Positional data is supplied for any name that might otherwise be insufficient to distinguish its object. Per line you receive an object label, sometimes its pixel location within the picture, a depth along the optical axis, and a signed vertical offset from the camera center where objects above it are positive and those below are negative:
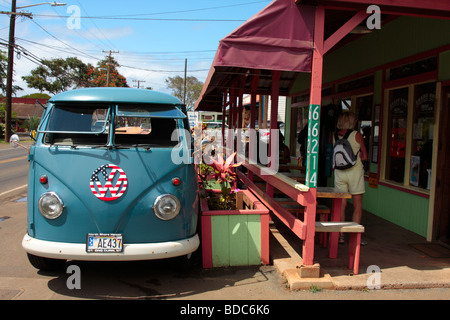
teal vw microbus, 3.86 -0.65
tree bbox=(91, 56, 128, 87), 50.47 +8.81
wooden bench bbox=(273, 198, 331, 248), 5.41 -0.99
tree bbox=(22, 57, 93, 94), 57.28 +9.06
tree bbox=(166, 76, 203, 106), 69.06 +9.72
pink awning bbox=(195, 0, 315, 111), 3.99 +1.10
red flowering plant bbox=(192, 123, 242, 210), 5.50 -0.59
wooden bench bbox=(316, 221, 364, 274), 4.42 -1.03
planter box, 4.80 -1.27
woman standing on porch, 5.39 -0.42
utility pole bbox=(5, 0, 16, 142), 25.16 +4.20
